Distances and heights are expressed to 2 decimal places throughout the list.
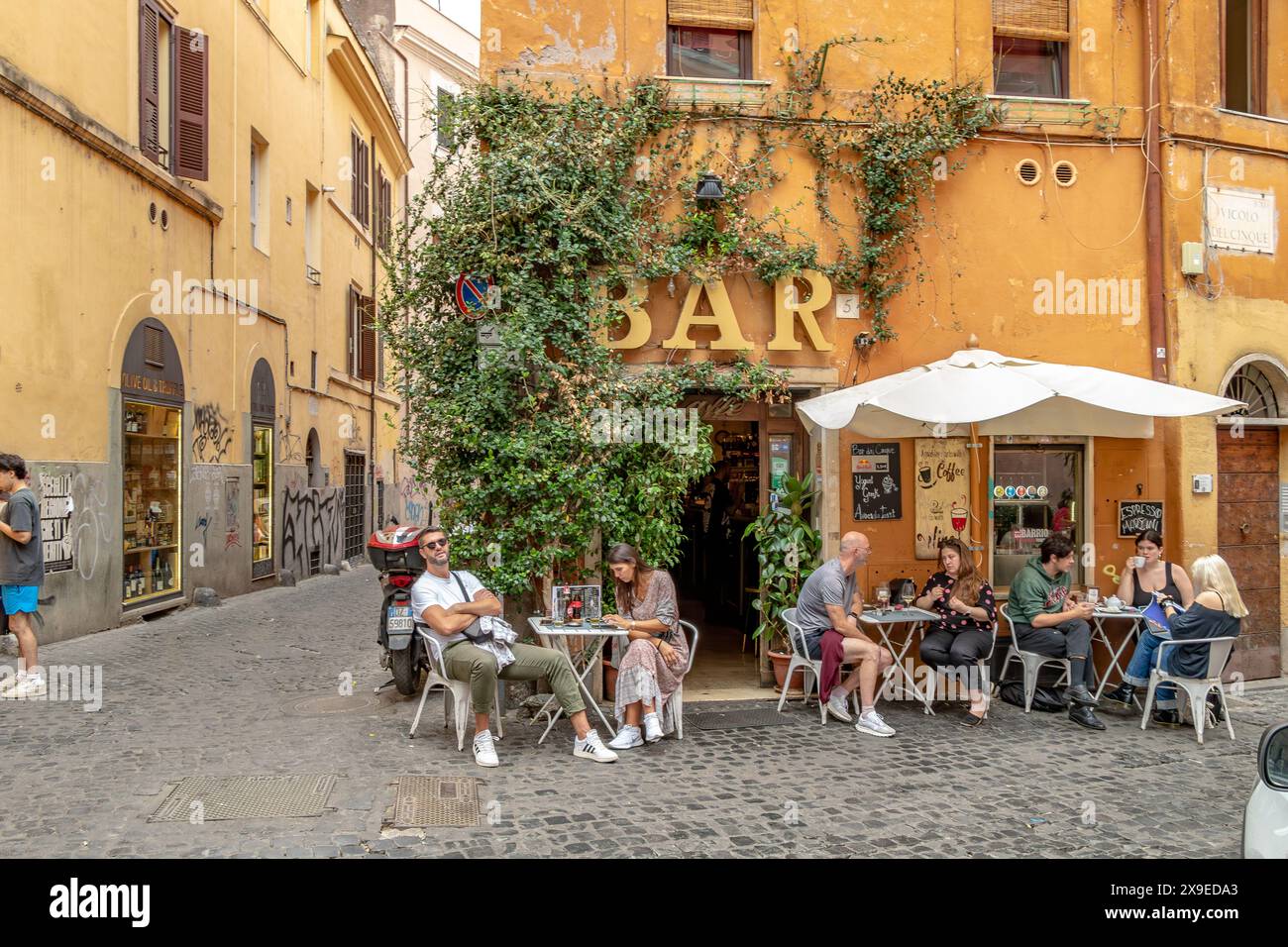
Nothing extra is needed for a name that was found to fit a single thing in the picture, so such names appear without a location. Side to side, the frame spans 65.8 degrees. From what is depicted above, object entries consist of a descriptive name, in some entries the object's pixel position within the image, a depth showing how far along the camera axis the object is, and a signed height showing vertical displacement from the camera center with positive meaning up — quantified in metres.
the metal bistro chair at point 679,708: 6.51 -1.47
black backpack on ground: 7.45 -1.63
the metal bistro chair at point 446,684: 6.11 -1.25
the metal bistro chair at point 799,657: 7.09 -1.23
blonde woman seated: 6.61 -0.89
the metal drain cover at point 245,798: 4.80 -1.57
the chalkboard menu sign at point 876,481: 7.96 +0.02
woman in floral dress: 6.31 -1.08
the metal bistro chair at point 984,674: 7.05 -1.35
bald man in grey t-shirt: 6.85 -0.96
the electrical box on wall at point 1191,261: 8.46 +1.90
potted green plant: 7.76 -0.56
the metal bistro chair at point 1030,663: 7.32 -1.32
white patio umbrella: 6.77 +0.61
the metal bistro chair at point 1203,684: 6.65 -1.35
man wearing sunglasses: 5.97 -1.03
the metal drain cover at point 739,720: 6.92 -1.67
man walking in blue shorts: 7.15 -0.56
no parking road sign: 7.32 +1.43
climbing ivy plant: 7.03 +1.70
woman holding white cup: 7.39 -0.71
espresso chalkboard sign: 8.38 -0.27
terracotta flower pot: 7.73 -1.48
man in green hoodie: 7.18 -0.97
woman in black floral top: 7.04 -0.98
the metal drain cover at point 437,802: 4.80 -1.61
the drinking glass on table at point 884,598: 7.61 -0.87
